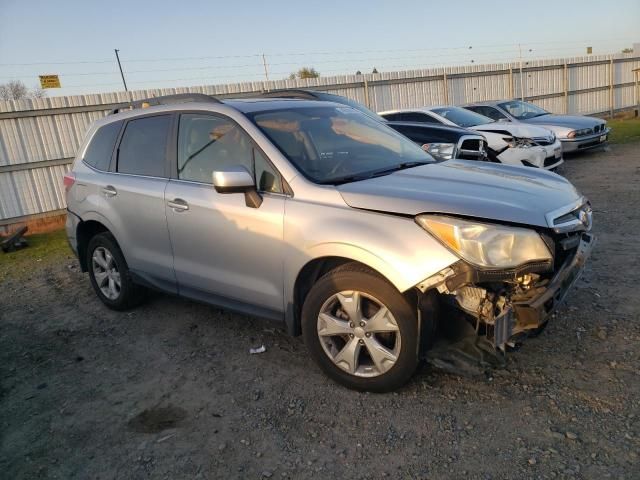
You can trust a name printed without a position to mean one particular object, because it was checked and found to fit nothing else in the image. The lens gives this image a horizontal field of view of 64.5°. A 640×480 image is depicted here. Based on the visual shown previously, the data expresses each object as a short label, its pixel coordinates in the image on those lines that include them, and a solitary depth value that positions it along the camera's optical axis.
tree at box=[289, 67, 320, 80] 43.51
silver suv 2.76
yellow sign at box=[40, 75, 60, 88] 11.43
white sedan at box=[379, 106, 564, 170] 9.14
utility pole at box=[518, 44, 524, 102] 20.16
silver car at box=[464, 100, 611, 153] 11.81
